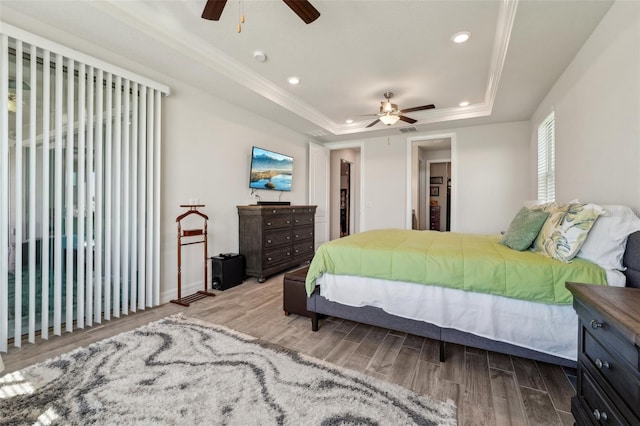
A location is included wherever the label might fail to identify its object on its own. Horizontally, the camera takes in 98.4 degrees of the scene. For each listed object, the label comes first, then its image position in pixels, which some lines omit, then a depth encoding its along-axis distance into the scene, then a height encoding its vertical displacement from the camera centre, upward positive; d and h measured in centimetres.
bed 162 -55
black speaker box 357 -80
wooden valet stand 316 -40
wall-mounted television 431 +68
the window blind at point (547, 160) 334 +67
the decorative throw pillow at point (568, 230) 168 -12
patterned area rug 142 -105
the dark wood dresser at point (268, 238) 391 -41
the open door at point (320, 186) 580 +53
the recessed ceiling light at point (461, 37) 253 +163
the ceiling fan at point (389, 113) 375 +134
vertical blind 211 +19
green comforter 165 -38
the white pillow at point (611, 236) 159 -15
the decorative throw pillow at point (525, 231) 212 -16
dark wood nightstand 85 -52
